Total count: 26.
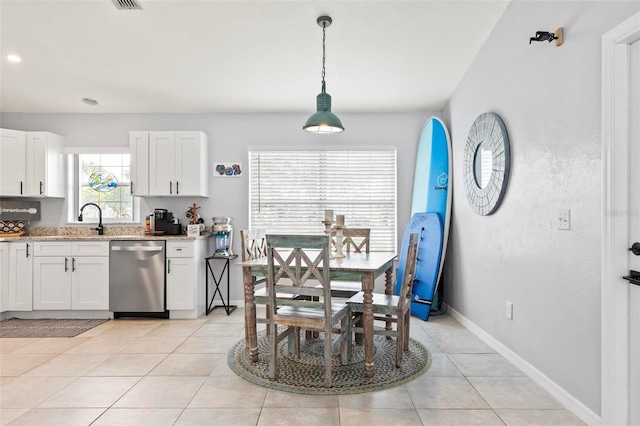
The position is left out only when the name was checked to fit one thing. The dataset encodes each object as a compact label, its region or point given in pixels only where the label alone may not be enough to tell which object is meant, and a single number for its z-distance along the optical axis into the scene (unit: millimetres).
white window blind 4918
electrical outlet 2943
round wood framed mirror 3062
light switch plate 2268
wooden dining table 2646
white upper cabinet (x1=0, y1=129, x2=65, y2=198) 4414
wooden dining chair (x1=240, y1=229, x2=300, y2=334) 3038
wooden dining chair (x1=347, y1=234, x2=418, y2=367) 2779
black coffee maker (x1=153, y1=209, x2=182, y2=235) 4598
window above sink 4883
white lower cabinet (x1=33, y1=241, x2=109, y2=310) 4262
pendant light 2963
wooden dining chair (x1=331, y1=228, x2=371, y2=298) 3466
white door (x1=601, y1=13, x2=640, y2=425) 1864
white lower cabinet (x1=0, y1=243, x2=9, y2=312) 4242
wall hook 2316
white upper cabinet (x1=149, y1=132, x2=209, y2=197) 4559
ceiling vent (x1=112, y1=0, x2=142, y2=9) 2906
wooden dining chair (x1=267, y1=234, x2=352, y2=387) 2457
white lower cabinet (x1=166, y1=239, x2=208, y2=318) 4277
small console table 4500
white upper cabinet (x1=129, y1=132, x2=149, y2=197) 4547
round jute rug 2500
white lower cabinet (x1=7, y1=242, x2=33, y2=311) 4254
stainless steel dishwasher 4250
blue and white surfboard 4191
